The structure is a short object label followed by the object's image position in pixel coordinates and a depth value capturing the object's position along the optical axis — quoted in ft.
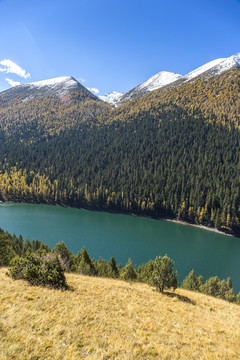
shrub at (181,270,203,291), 146.00
